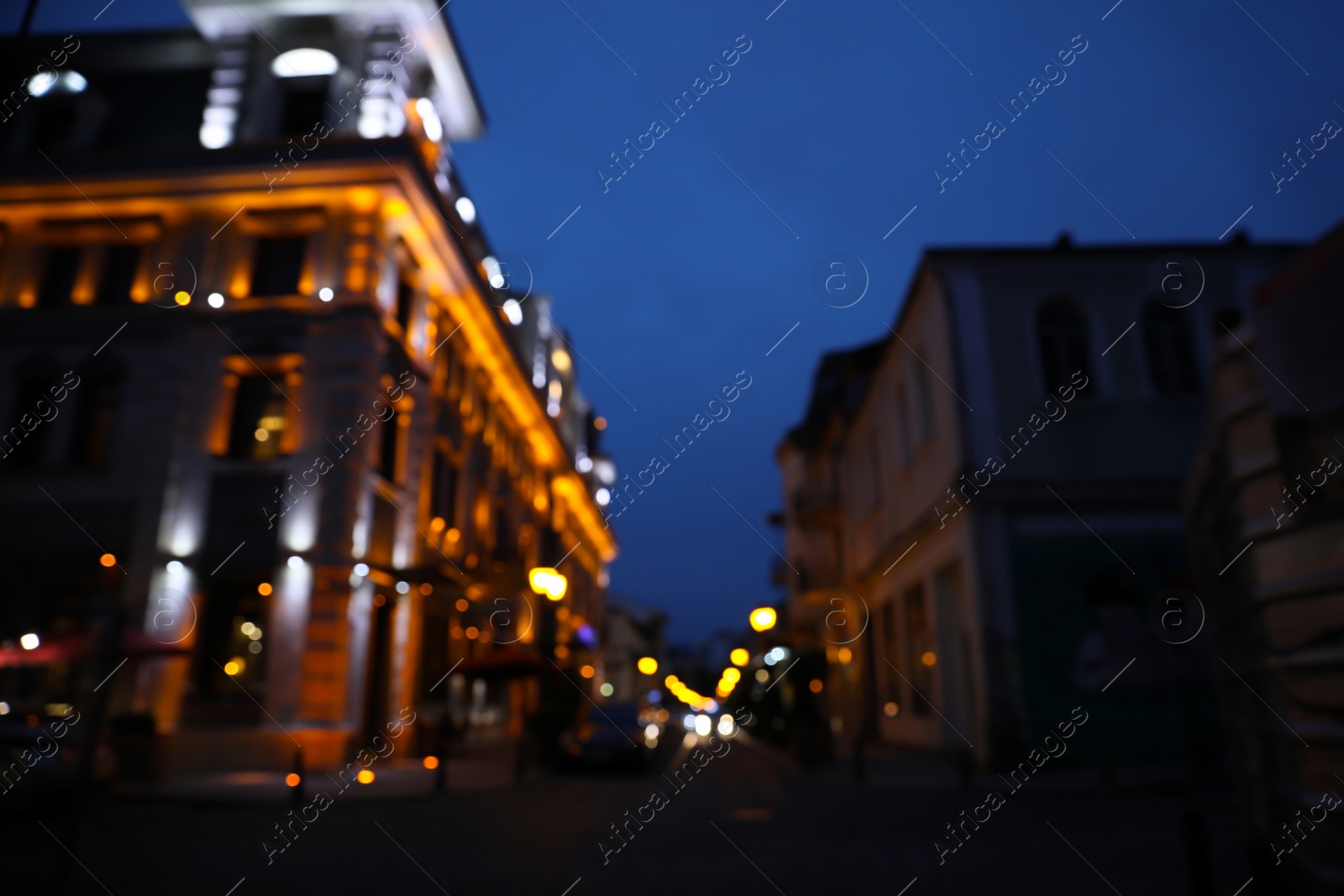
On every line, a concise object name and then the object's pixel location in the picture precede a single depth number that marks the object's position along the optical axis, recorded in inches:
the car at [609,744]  736.3
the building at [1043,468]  665.6
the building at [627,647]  3193.9
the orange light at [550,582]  627.2
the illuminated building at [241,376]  730.2
